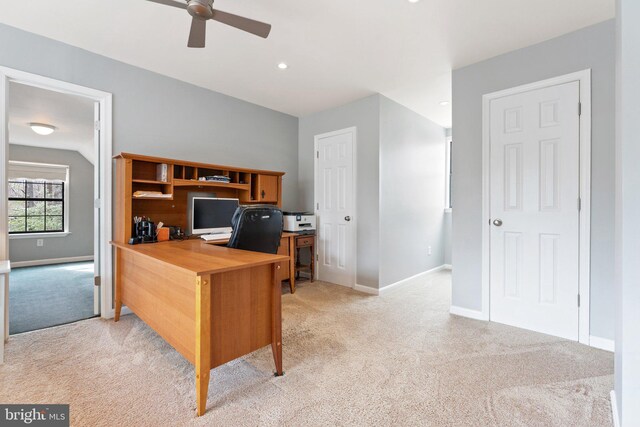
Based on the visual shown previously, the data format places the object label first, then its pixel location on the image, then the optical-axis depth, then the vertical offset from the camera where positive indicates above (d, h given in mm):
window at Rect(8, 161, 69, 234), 5575 +245
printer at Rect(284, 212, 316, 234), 3984 -150
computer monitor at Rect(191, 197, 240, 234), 3293 -37
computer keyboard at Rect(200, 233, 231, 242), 3048 -275
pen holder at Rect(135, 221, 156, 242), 2781 -187
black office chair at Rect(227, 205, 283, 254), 2352 -150
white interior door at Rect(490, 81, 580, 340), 2408 +32
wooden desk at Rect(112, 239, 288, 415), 1524 -551
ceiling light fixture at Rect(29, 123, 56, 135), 4359 +1232
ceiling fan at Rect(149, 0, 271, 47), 1773 +1227
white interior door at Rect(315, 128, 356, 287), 3957 +72
